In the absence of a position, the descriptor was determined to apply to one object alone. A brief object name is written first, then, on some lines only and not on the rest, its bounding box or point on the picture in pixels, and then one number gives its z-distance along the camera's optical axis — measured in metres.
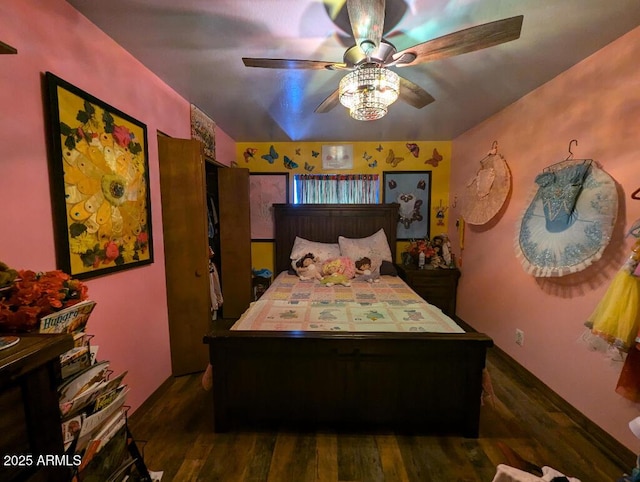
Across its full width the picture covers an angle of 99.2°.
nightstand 3.19
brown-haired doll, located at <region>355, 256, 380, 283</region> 2.92
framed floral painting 1.26
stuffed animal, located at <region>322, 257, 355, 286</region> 2.77
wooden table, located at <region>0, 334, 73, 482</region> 0.63
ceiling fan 1.12
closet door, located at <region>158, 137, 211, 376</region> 2.12
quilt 1.77
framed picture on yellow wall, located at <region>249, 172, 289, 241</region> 3.63
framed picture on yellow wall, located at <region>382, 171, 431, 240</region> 3.57
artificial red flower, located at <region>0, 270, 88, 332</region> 0.81
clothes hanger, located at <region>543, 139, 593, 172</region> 1.77
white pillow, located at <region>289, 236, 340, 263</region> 3.17
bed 1.58
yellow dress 1.26
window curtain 3.60
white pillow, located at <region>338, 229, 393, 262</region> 3.19
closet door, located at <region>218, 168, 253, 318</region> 3.20
